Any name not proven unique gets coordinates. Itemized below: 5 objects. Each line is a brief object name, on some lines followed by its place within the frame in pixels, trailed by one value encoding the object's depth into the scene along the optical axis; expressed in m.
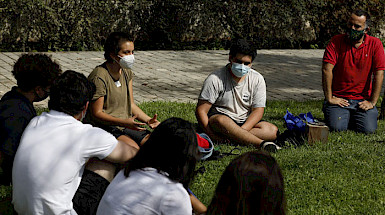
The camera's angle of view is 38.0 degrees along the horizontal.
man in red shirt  7.05
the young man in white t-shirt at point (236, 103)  6.07
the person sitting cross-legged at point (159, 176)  2.85
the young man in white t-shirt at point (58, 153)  3.26
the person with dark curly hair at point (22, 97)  4.06
